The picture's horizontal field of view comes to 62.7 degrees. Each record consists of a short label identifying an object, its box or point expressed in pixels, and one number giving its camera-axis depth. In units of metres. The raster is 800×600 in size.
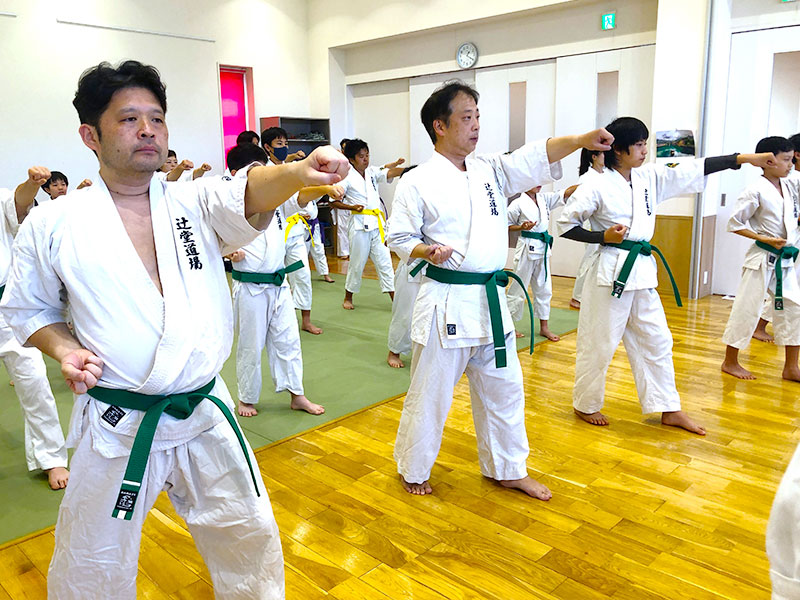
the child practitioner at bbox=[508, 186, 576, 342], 4.86
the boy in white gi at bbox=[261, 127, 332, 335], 4.57
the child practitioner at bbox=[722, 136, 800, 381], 3.76
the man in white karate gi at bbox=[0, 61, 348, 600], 1.43
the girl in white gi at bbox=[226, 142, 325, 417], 3.28
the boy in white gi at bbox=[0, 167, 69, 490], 2.61
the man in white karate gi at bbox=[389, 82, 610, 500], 2.44
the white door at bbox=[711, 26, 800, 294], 5.51
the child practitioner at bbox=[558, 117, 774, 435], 2.99
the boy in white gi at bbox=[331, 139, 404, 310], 5.69
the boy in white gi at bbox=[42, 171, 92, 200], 4.59
